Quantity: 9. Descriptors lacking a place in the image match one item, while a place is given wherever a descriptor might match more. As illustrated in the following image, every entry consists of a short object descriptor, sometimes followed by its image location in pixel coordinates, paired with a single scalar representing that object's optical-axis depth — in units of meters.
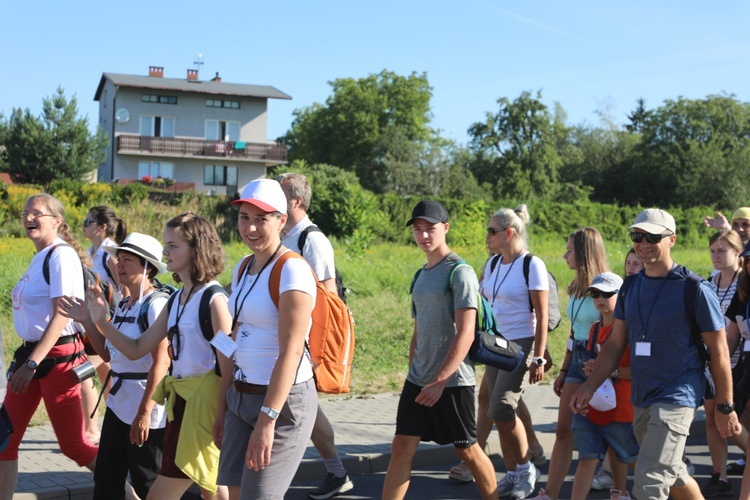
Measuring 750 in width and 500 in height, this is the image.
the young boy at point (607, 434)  5.51
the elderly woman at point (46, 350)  5.36
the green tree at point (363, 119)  73.56
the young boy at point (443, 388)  5.22
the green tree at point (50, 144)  50.47
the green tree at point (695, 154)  64.06
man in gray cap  4.70
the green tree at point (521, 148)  63.09
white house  63.34
